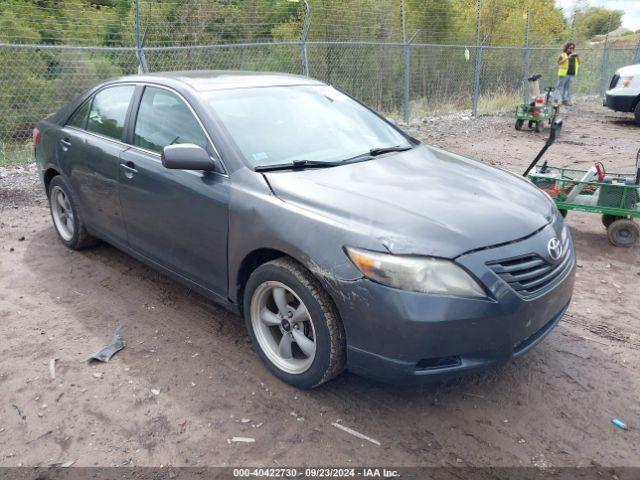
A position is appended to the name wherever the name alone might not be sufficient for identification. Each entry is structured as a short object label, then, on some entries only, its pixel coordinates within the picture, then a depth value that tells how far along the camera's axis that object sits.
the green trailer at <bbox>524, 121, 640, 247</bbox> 5.21
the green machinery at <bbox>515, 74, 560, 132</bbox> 12.50
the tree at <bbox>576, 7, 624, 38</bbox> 39.17
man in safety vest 16.75
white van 13.73
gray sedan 2.51
